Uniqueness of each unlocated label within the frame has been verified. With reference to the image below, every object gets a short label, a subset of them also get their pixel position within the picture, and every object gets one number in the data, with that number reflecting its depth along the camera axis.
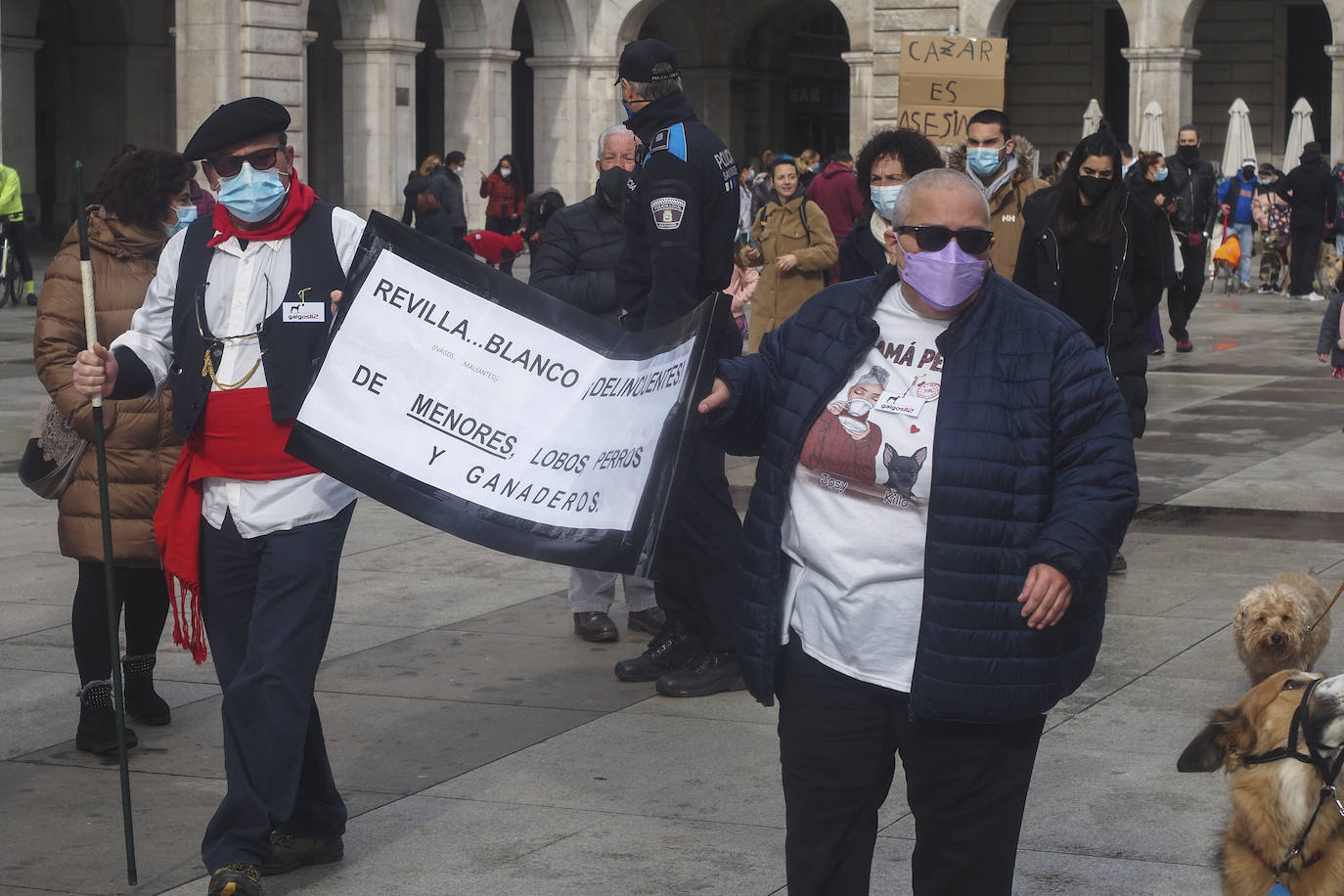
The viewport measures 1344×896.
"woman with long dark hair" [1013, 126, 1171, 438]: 7.68
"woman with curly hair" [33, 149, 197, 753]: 5.60
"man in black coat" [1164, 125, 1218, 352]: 17.06
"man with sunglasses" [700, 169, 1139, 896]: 3.50
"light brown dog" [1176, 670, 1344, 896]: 3.46
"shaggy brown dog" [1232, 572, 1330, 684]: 5.99
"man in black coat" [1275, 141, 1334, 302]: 22.94
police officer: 6.33
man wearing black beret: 4.54
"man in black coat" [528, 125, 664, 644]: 7.04
